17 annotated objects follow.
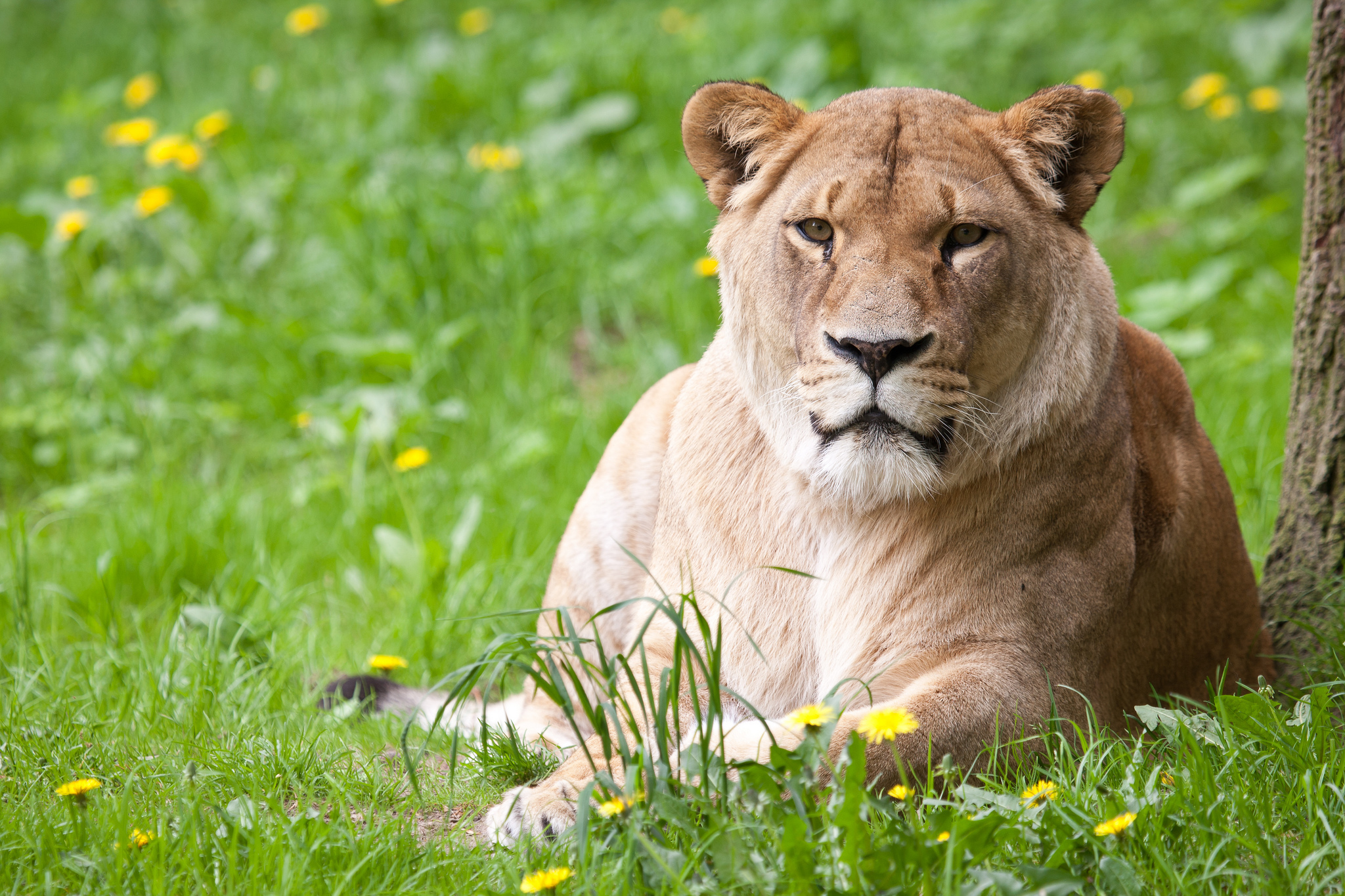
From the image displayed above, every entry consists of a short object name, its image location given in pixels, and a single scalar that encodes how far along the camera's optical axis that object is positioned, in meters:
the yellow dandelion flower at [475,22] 17.45
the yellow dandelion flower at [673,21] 17.47
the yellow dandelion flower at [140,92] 15.35
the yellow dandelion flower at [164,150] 12.48
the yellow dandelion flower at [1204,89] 13.34
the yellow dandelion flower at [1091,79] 12.96
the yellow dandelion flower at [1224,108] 13.16
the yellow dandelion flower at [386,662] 7.11
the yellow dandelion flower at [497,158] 12.73
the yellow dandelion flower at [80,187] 12.86
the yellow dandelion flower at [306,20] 16.36
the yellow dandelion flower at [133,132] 13.16
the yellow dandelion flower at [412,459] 8.80
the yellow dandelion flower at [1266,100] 13.04
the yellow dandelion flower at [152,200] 12.07
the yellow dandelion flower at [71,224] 11.95
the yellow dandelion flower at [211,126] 13.41
